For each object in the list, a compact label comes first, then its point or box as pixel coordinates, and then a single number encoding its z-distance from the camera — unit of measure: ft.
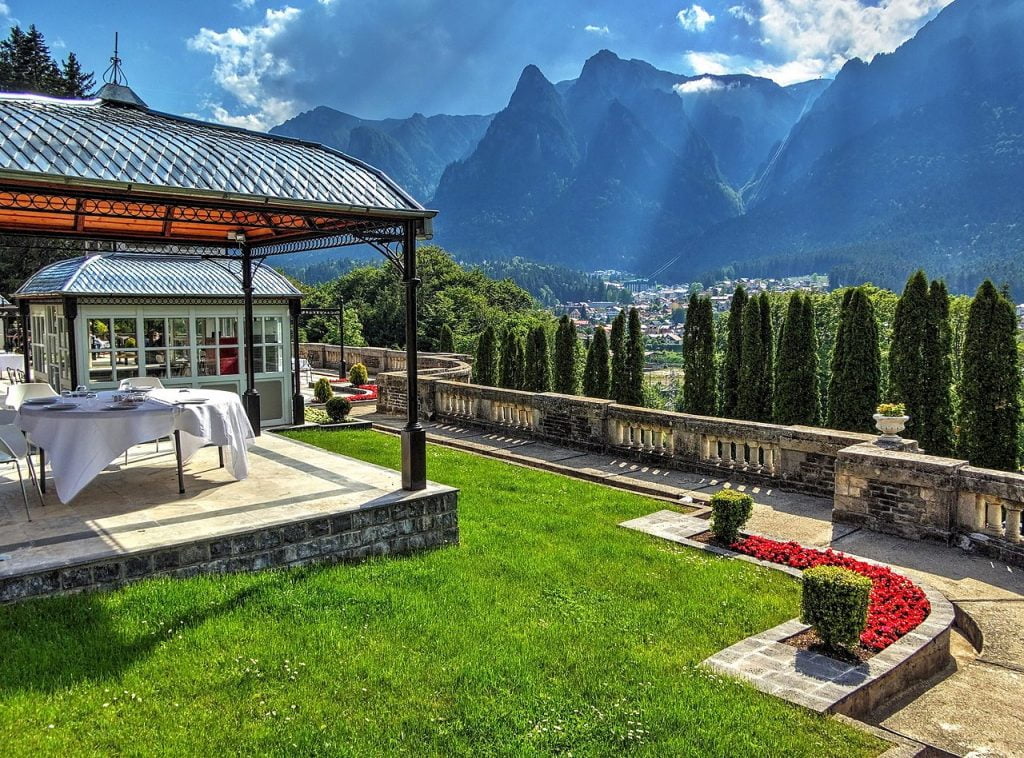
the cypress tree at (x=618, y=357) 59.82
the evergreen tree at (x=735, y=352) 50.55
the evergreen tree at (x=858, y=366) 42.45
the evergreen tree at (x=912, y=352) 40.60
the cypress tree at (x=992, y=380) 36.65
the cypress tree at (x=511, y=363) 67.41
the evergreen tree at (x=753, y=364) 48.83
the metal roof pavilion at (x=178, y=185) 18.21
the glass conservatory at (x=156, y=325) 38.04
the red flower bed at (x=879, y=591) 16.02
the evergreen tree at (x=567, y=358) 63.82
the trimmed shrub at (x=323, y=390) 60.34
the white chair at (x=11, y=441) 20.45
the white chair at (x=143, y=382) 28.57
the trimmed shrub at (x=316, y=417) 50.72
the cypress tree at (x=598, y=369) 61.00
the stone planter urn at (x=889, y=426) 26.94
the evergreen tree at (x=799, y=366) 45.70
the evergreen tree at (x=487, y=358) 70.49
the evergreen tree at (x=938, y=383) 40.14
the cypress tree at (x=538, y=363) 65.51
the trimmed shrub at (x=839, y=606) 14.44
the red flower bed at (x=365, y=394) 63.80
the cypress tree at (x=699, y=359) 53.62
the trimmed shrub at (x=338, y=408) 47.37
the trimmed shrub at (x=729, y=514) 22.53
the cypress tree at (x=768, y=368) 48.67
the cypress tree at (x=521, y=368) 66.90
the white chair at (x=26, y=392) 27.20
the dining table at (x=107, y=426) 19.89
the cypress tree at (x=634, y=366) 59.06
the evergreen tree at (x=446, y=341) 98.37
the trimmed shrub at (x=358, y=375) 71.36
